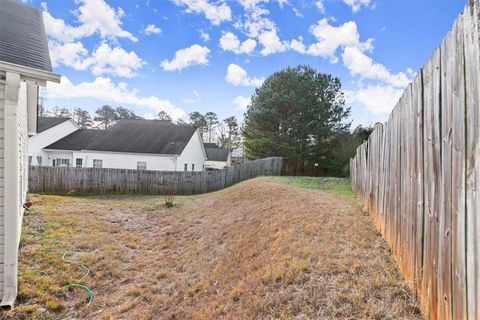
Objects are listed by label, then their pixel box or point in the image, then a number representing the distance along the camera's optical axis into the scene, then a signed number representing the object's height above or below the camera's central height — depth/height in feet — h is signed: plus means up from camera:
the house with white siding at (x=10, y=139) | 11.77 +1.00
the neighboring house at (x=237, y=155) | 132.32 +3.92
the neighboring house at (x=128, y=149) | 60.29 +2.97
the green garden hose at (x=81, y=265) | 15.56 -6.17
